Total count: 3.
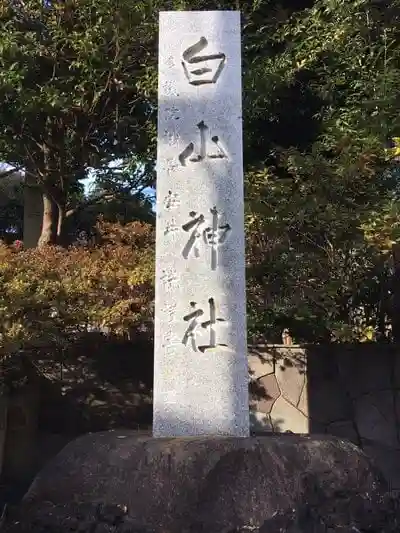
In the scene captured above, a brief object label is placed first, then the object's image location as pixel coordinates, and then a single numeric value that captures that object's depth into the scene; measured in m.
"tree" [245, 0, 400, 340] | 5.73
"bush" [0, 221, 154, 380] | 5.05
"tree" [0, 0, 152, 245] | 5.90
